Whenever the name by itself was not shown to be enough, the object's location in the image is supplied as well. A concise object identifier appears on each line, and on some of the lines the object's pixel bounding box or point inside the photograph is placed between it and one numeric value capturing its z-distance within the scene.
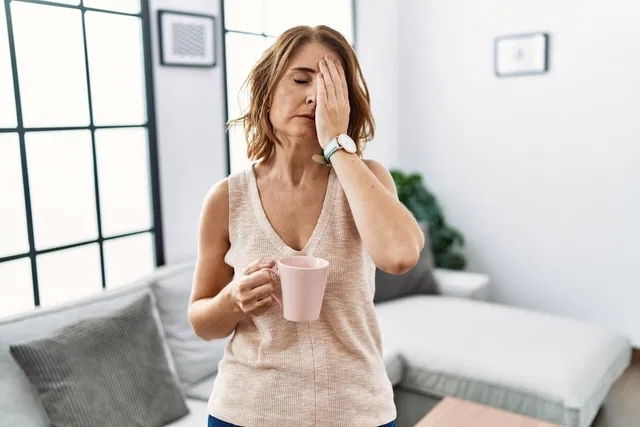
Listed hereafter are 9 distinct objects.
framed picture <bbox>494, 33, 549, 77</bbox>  3.48
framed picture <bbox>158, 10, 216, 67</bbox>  2.46
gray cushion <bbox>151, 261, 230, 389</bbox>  2.25
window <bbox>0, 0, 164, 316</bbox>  2.07
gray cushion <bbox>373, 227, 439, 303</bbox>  3.21
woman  0.95
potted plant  3.81
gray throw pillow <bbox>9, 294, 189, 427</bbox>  1.75
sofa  1.94
